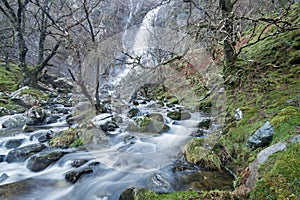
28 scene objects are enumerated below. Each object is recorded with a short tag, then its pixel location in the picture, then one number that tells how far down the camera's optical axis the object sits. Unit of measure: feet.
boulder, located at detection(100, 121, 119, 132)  23.47
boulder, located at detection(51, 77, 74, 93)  61.64
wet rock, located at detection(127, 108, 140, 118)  31.07
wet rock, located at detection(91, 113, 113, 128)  23.53
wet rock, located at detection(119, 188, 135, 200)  10.38
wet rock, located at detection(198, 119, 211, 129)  21.31
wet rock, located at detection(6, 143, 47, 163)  17.85
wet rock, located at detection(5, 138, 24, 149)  20.65
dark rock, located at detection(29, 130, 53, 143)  21.97
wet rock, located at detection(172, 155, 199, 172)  13.84
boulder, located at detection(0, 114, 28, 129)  26.24
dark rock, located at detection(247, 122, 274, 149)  10.76
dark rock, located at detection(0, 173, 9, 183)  14.59
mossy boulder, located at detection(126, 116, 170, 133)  23.67
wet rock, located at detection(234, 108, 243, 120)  14.96
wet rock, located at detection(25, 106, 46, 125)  27.94
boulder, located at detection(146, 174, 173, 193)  11.55
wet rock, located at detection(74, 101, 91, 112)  30.26
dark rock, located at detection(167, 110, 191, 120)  27.41
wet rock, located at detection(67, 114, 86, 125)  28.41
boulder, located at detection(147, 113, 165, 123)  26.43
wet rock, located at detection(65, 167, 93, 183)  14.38
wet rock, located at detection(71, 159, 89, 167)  16.25
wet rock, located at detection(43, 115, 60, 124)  28.71
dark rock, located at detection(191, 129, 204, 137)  19.86
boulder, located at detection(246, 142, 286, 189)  8.15
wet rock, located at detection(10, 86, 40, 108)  36.40
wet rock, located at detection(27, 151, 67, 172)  16.34
